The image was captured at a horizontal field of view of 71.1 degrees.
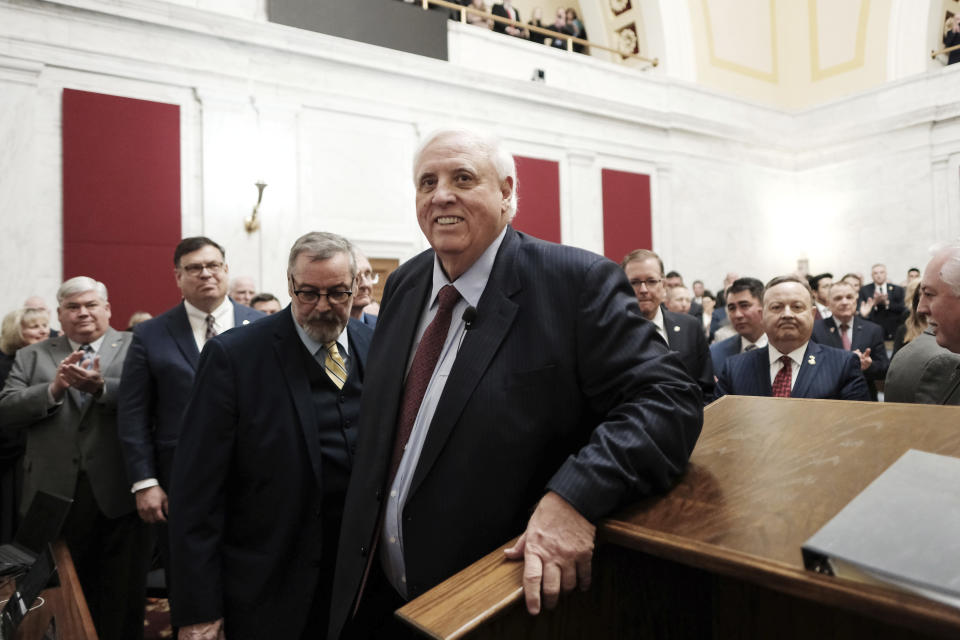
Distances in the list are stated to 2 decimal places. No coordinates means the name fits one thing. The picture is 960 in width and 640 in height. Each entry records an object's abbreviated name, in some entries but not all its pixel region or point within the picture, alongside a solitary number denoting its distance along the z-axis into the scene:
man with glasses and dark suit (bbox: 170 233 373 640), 1.90
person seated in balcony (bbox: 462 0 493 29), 11.06
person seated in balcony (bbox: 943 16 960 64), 12.73
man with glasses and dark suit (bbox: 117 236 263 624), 2.87
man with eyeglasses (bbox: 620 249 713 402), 3.71
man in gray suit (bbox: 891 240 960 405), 2.24
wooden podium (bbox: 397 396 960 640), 0.88
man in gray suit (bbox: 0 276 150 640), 3.21
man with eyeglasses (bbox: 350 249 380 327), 3.60
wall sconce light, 8.33
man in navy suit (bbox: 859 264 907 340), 8.73
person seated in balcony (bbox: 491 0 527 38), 11.76
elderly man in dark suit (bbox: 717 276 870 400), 3.05
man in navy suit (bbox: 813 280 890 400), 5.01
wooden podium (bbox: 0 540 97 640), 1.84
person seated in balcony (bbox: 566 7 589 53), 13.01
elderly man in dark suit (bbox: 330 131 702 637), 1.15
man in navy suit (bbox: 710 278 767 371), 4.11
